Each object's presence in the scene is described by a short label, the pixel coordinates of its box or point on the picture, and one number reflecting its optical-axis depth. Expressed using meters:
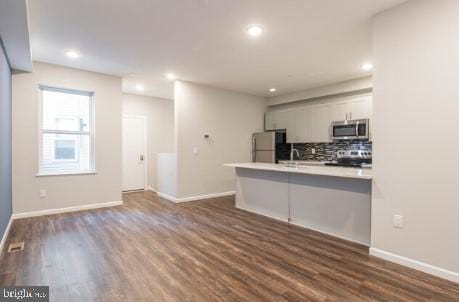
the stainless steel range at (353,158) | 4.95
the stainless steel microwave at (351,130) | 4.80
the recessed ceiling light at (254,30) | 2.94
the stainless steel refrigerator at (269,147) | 6.18
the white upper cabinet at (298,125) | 5.91
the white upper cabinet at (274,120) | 6.48
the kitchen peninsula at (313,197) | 2.97
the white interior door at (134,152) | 6.45
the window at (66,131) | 4.34
